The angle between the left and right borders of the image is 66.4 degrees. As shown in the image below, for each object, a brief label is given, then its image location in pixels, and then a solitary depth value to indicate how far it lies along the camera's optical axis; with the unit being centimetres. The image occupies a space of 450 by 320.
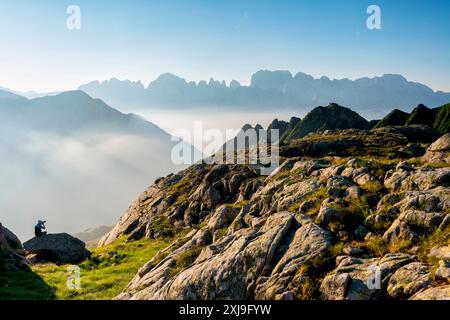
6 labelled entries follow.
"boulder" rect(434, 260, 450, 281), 1271
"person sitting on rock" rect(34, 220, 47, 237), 4528
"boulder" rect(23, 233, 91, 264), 4091
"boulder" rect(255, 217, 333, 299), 1573
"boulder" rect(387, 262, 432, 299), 1295
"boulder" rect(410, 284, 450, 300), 1174
